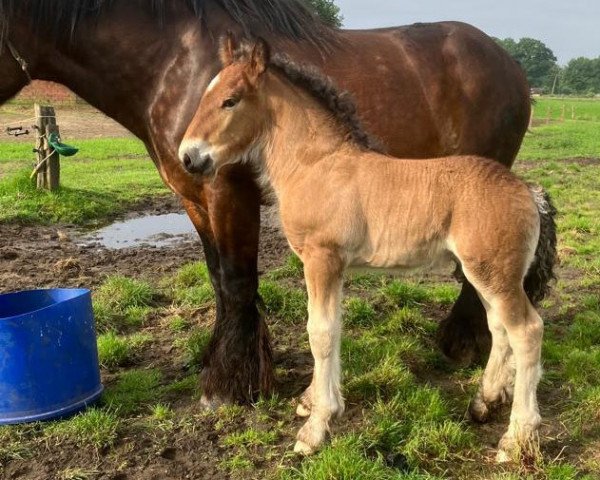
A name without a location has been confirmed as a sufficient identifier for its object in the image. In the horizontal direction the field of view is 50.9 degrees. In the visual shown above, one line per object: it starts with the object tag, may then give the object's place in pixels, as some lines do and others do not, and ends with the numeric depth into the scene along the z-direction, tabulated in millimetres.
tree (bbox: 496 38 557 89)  100312
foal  2867
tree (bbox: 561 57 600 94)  103906
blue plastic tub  3320
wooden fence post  9102
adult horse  3502
